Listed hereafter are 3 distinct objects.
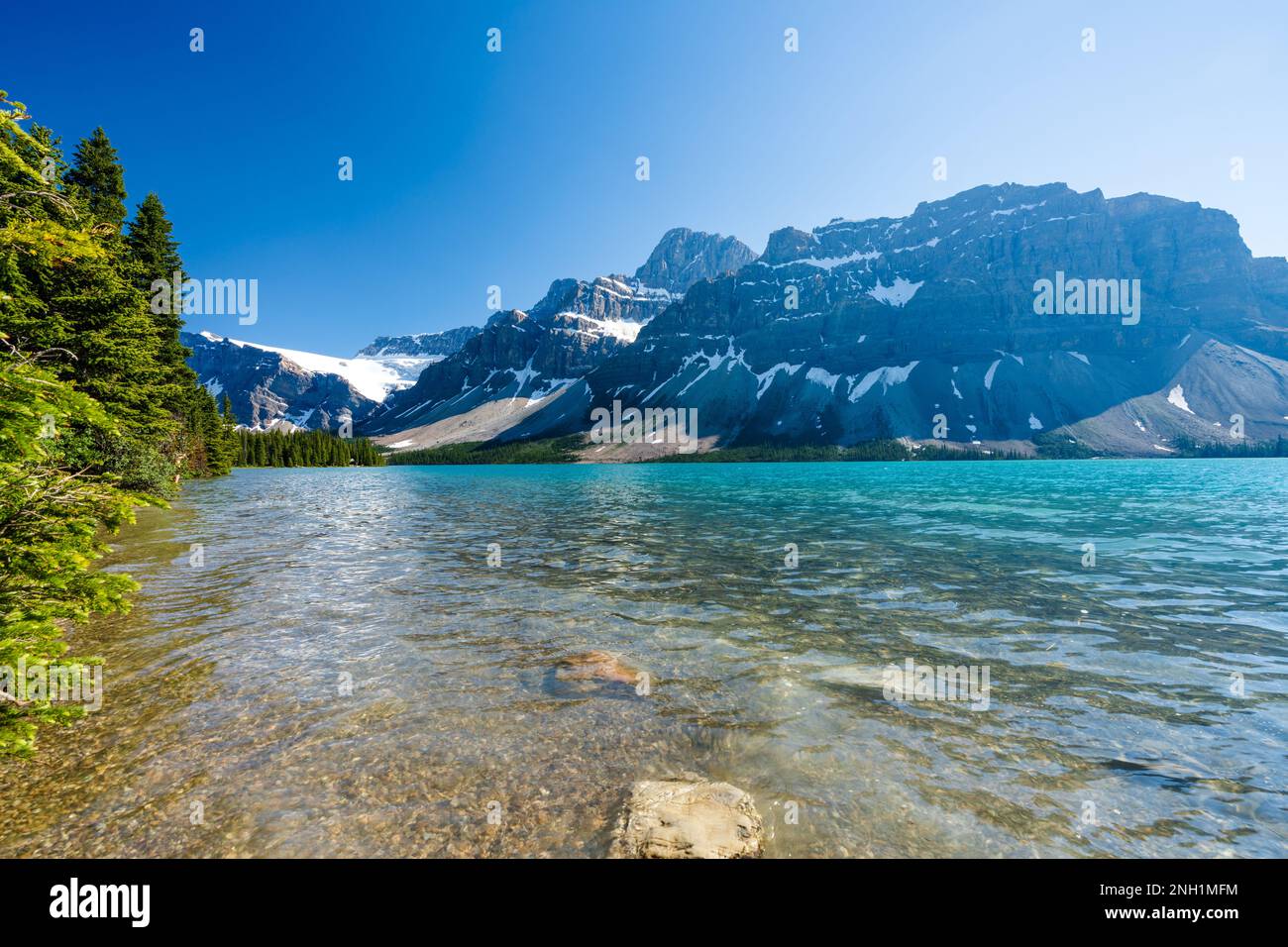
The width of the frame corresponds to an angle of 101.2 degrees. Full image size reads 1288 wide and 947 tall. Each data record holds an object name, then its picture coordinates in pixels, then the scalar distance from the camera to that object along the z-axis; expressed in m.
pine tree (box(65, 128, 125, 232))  37.00
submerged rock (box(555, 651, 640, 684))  12.32
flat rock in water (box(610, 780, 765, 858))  6.65
